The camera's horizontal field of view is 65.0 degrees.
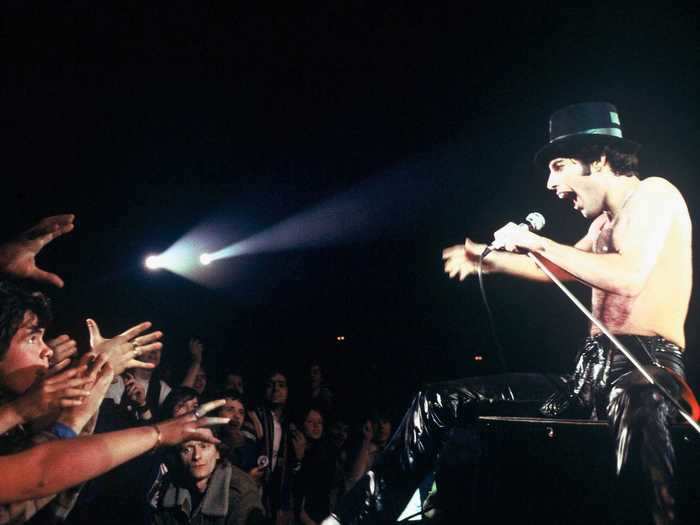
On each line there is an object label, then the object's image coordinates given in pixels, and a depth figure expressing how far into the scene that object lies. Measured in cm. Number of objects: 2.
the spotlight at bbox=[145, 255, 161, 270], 633
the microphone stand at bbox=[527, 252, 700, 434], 196
